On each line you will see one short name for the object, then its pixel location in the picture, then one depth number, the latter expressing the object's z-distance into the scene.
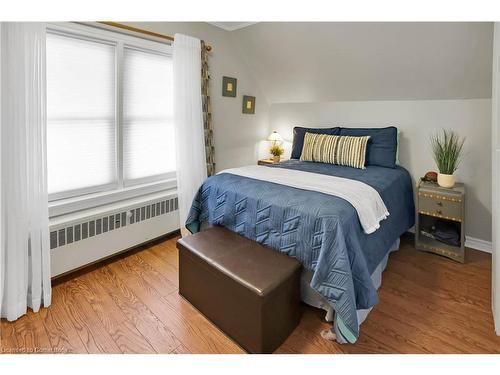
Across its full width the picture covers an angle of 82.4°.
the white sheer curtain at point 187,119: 2.71
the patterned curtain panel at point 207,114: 3.00
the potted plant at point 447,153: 2.51
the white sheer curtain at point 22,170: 1.62
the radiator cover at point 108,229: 2.08
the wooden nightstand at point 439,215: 2.43
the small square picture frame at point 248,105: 3.69
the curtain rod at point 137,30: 2.26
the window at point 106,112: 2.10
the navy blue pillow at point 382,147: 2.84
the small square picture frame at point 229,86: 3.36
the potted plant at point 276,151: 3.93
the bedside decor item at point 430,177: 2.69
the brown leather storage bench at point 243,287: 1.45
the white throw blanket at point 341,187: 1.81
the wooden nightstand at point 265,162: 3.71
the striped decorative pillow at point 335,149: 2.83
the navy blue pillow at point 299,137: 3.34
